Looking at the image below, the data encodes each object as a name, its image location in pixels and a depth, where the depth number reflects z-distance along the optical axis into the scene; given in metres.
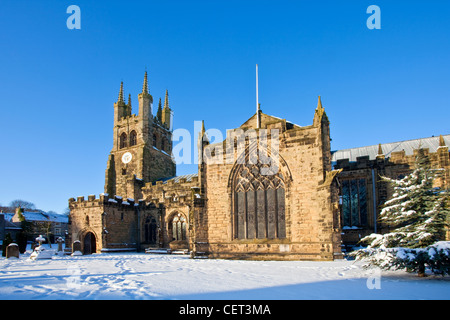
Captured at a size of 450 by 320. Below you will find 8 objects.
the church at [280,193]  18.28
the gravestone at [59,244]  33.73
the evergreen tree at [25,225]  51.04
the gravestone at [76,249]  27.31
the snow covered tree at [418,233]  10.06
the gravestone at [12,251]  24.41
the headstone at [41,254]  22.45
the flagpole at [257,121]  21.20
